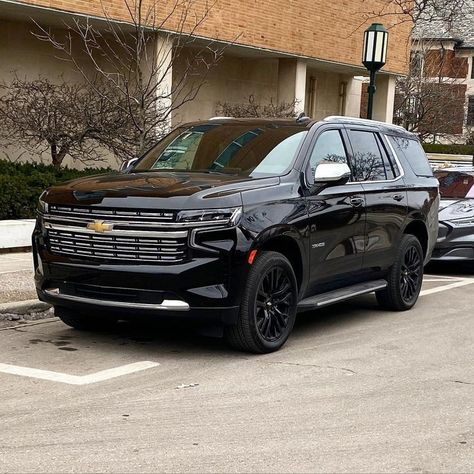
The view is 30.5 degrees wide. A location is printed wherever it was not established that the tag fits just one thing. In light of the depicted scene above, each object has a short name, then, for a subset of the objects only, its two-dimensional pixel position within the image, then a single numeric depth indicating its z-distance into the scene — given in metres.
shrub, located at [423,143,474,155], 40.88
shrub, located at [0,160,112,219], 13.09
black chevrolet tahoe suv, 6.70
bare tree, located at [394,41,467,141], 36.25
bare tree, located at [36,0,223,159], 14.12
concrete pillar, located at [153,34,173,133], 15.67
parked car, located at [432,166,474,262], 12.61
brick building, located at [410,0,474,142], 37.62
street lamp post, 16.28
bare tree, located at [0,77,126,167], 14.63
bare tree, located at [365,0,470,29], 24.04
